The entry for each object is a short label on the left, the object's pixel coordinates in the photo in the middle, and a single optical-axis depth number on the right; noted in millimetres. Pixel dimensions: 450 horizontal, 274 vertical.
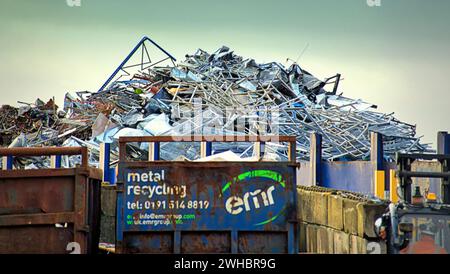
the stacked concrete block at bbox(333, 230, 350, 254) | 20016
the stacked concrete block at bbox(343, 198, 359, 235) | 19234
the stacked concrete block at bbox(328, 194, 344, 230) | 20687
